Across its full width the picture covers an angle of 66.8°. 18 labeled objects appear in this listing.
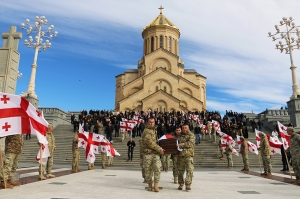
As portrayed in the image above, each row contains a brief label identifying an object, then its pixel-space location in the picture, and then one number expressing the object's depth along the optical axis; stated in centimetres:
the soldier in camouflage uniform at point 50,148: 758
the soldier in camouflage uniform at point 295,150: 696
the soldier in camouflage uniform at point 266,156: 885
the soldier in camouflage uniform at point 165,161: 1034
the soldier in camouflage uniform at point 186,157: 577
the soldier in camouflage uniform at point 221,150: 1372
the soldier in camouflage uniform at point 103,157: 1178
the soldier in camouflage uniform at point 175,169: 668
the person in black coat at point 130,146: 1345
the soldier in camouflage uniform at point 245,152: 1074
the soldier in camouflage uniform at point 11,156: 549
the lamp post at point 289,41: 2052
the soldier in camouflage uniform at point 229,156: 1213
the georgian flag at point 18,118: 543
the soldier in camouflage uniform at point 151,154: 548
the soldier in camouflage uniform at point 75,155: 949
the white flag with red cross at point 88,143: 1005
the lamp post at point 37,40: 2366
